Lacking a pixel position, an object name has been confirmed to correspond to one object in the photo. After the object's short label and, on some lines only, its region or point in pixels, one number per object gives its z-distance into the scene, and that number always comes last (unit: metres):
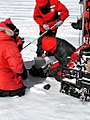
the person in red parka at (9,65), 5.24
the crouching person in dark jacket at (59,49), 6.04
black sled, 5.26
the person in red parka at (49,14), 7.35
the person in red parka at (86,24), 7.17
